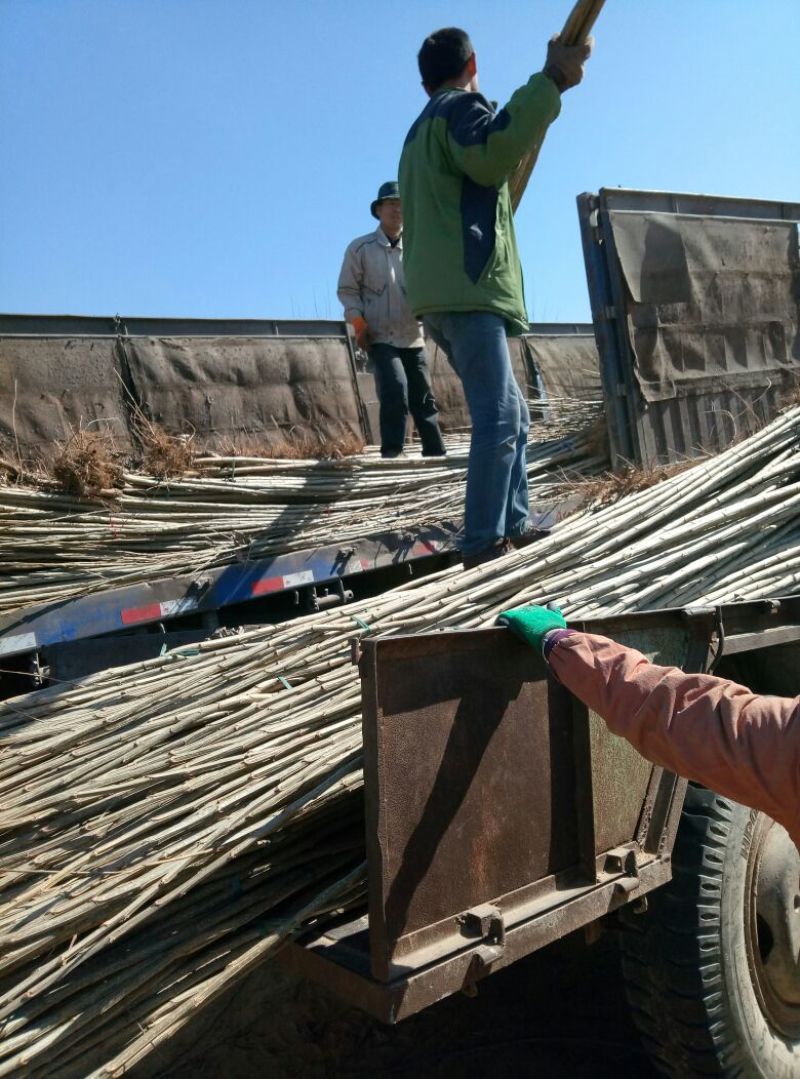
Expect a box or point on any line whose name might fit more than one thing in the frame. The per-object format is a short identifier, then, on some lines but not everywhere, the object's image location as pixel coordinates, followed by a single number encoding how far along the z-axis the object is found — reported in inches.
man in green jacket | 119.2
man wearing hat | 178.4
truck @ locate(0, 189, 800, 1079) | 68.0
